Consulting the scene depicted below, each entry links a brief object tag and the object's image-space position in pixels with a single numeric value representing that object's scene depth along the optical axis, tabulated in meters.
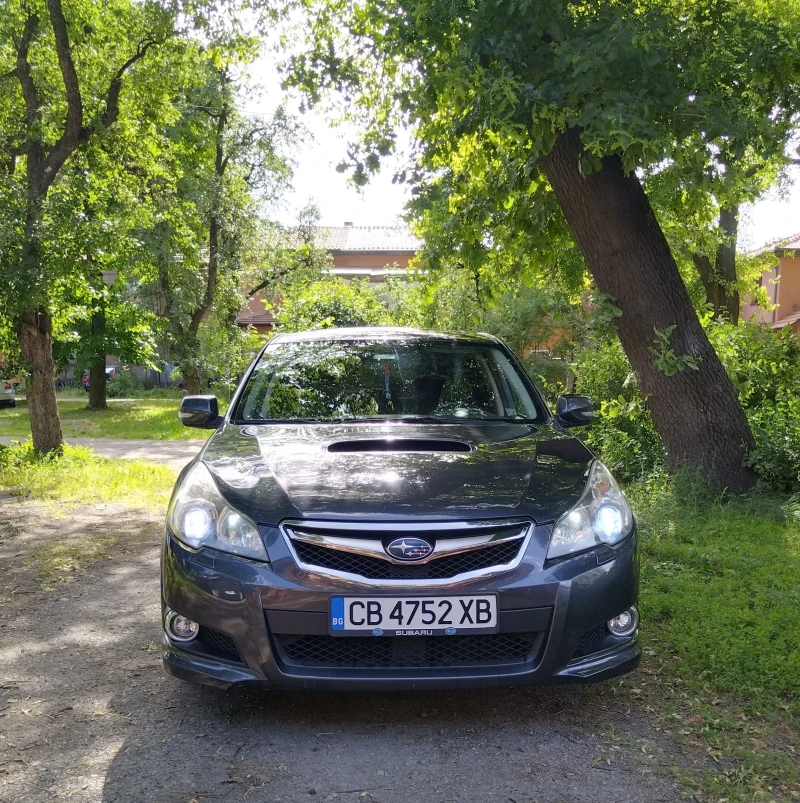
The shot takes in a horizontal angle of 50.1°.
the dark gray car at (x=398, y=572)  2.99
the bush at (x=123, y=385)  39.53
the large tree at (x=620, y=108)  5.83
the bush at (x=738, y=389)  8.12
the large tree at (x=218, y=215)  21.20
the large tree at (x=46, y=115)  9.86
